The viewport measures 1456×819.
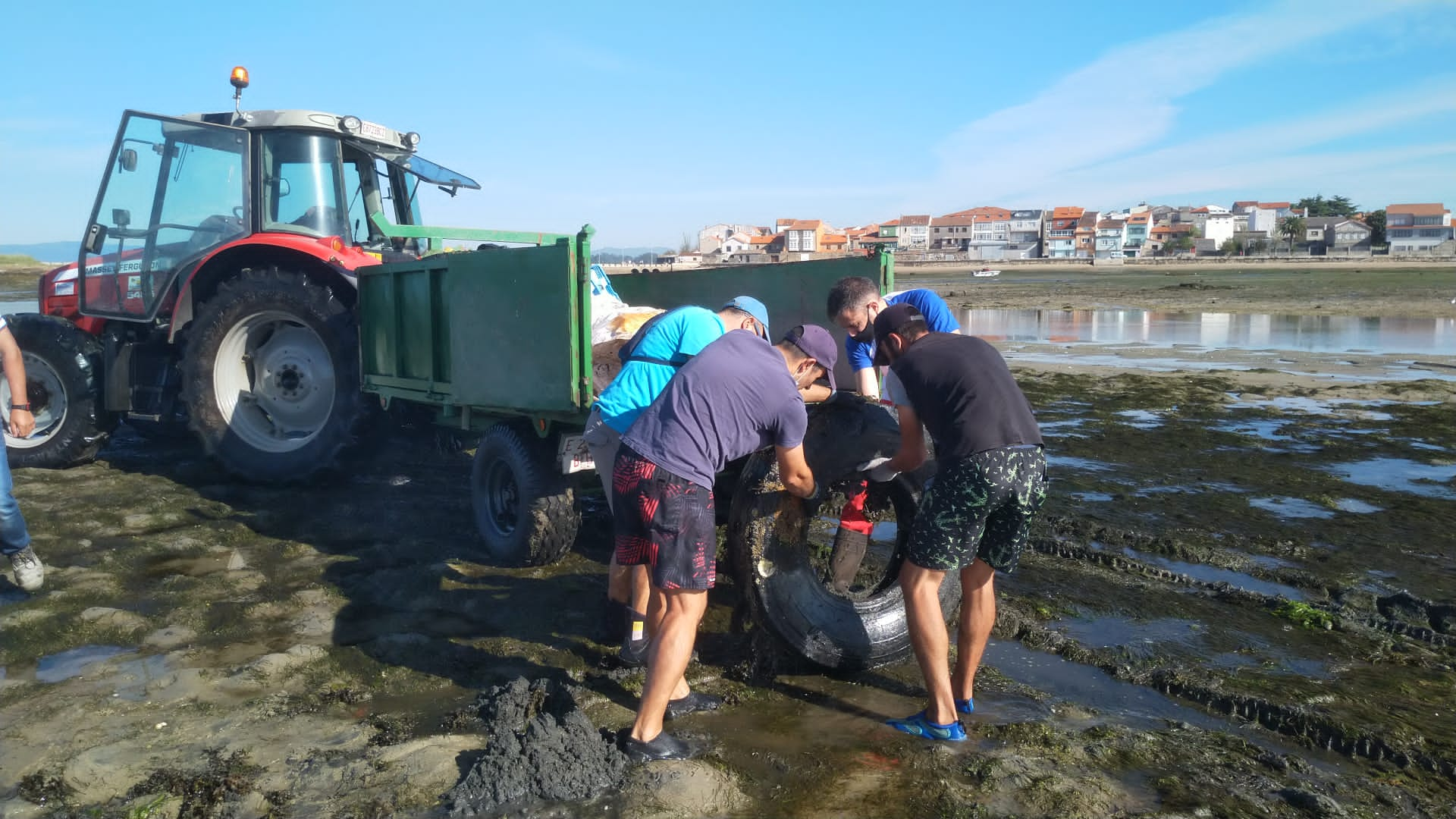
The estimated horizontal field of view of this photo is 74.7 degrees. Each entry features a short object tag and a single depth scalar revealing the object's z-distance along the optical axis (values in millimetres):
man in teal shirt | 3805
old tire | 3865
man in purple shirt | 3199
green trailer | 4617
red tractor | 6578
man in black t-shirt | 3361
